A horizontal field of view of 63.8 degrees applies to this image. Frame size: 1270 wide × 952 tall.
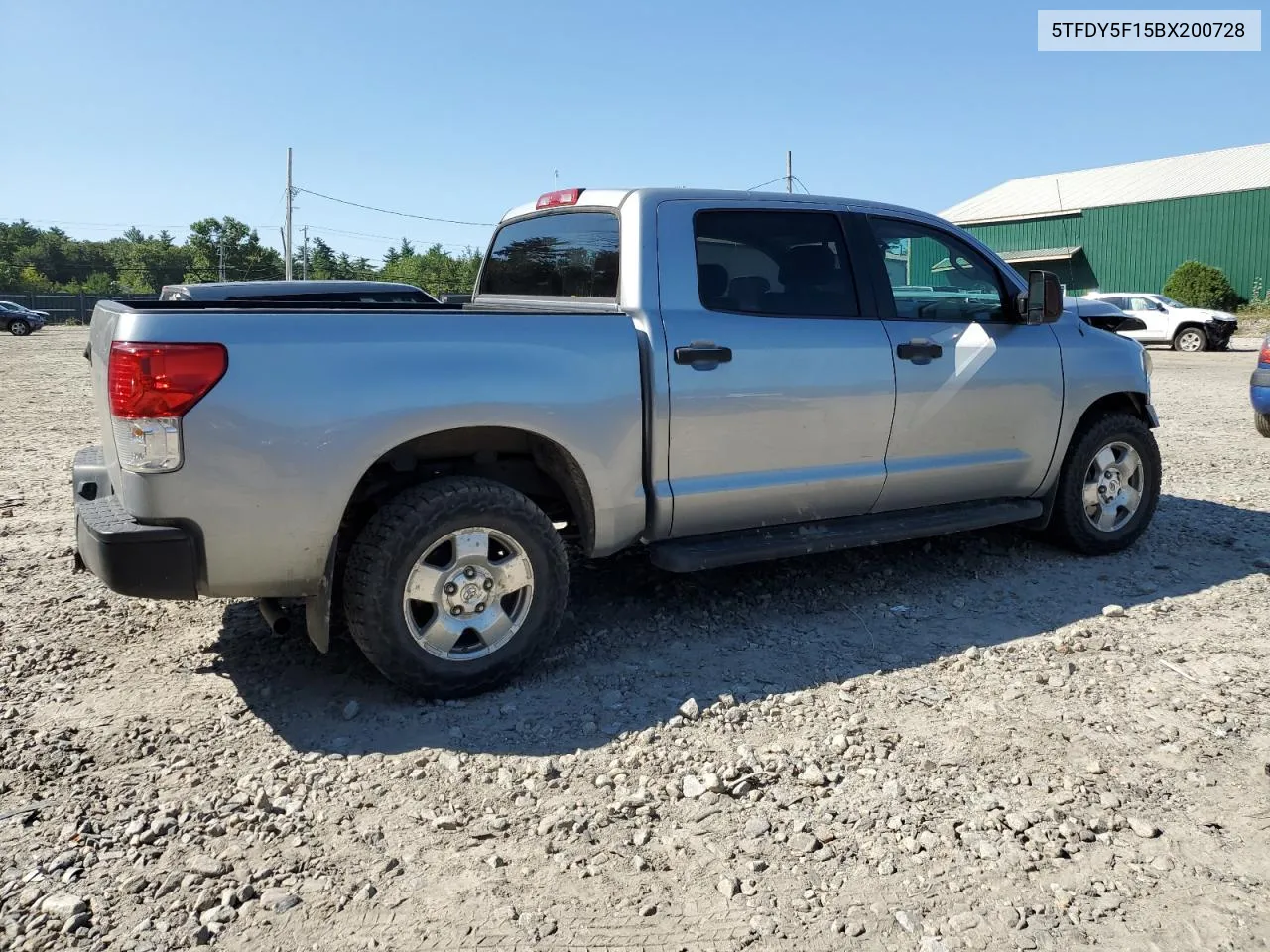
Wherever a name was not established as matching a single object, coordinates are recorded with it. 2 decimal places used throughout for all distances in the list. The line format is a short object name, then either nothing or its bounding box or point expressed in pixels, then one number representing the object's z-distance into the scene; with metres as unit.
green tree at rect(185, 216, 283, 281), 83.12
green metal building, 36.62
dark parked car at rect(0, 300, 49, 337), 40.72
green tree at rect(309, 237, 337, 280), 90.38
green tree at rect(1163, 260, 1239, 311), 32.62
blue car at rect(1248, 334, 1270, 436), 9.45
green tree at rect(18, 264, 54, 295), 75.18
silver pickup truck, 3.39
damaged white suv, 24.25
